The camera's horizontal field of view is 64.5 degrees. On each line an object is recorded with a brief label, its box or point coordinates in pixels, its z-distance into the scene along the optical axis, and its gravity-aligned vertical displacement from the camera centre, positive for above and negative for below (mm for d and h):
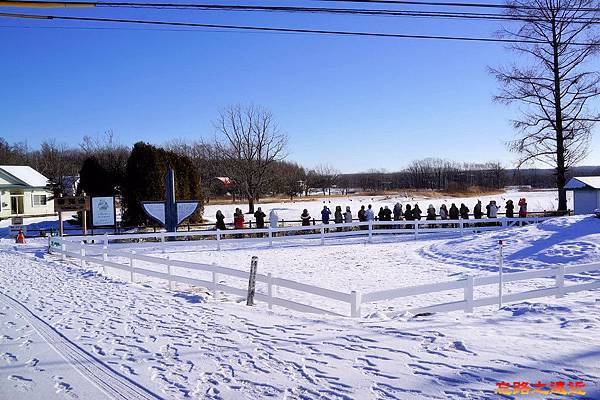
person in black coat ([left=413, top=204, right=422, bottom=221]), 26938 -1486
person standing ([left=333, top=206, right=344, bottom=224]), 25717 -1509
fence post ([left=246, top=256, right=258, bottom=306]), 9773 -1941
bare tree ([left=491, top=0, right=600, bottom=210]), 28922 +5459
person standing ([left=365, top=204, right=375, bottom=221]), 25811 -1474
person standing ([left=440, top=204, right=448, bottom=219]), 27531 -1554
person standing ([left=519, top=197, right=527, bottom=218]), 27773 -1453
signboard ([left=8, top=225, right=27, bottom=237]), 29416 -2051
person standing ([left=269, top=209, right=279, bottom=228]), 26091 -1638
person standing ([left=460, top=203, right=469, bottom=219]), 27859 -1597
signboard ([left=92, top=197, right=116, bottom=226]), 26766 -967
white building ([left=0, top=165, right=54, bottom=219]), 42781 +276
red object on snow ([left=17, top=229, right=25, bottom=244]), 25250 -2240
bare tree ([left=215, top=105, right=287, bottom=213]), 47062 +2957
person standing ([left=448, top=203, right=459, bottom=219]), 27062 -1512
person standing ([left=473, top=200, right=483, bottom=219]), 27261 -1469
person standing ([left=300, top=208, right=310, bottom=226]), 26784 -1673
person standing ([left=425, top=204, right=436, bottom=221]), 26919 -1572
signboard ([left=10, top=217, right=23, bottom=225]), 30406 -1597
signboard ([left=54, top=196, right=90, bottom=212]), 22656 -408
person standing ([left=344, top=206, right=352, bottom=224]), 26344 -1563
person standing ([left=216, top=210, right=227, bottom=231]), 25898 -1680
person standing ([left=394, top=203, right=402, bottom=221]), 26447 -1332
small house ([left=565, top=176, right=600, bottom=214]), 27750 -601
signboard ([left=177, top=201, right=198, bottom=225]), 24922 -882
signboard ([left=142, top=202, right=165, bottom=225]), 24302 -886
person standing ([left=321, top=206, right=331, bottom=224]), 26594 -1462
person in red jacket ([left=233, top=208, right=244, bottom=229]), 25953 -1645
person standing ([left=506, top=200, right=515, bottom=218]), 27422 -1422
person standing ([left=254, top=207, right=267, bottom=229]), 26969 -1618
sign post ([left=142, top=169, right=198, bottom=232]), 24391 -845
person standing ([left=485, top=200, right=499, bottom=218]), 27188 -1430
